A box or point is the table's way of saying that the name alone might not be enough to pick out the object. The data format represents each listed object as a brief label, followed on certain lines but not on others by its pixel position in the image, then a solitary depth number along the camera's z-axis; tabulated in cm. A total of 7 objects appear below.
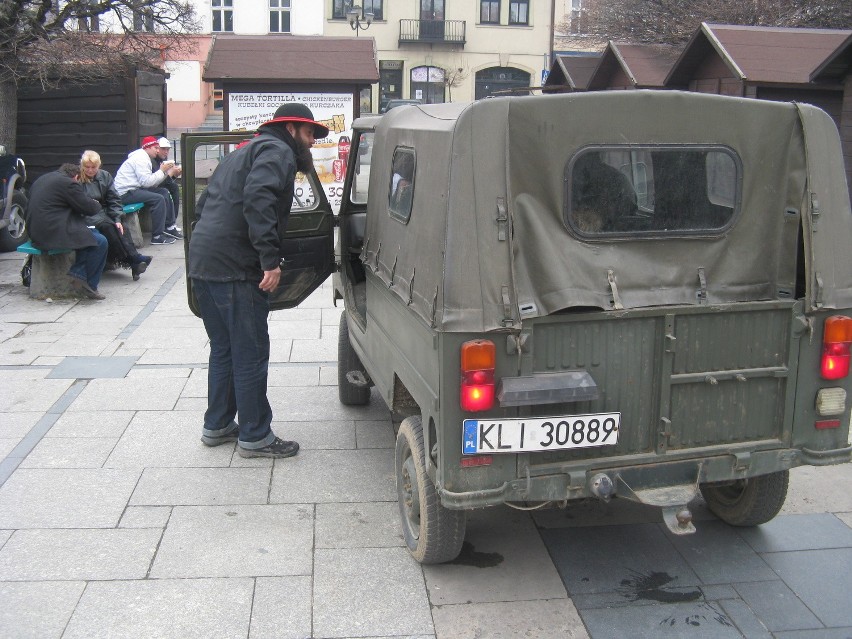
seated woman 1029
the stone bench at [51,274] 980
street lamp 2778
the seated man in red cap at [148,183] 1298
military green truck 369
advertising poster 1156
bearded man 512
